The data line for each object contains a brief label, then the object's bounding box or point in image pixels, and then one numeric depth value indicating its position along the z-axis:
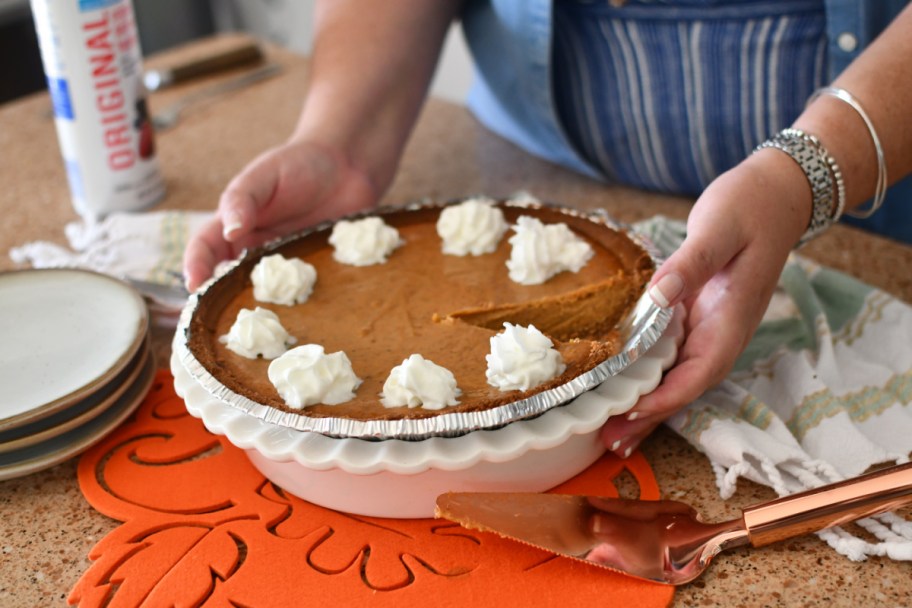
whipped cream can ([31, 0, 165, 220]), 0.95
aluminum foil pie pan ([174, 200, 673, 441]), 0.71
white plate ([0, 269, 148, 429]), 0.77
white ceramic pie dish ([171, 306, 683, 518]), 0.72
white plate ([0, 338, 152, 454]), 0.77
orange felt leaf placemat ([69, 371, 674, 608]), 0.71
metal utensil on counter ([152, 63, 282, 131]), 1.21
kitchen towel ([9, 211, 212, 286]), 0.96
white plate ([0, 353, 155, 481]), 0.77
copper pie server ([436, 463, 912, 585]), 0.70
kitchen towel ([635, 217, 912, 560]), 0.75
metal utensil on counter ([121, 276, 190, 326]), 0.88
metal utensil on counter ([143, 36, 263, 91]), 1.31
